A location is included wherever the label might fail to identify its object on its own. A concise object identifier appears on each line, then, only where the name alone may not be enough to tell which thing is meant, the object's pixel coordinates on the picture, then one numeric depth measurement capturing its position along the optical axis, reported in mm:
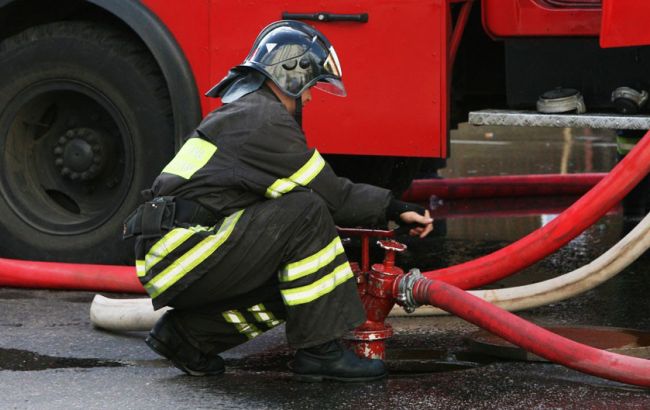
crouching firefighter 8383
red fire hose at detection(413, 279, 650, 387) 8141
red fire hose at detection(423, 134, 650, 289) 9516
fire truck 10430
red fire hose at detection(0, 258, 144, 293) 11148
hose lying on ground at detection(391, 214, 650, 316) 9500
